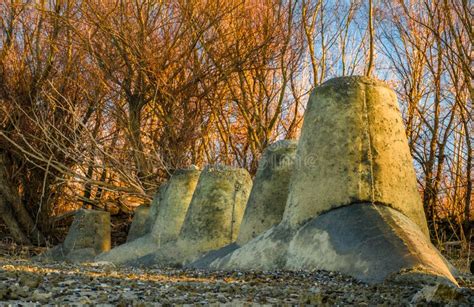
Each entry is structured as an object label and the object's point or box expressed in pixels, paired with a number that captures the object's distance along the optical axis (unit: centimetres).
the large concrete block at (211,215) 648
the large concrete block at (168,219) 738
